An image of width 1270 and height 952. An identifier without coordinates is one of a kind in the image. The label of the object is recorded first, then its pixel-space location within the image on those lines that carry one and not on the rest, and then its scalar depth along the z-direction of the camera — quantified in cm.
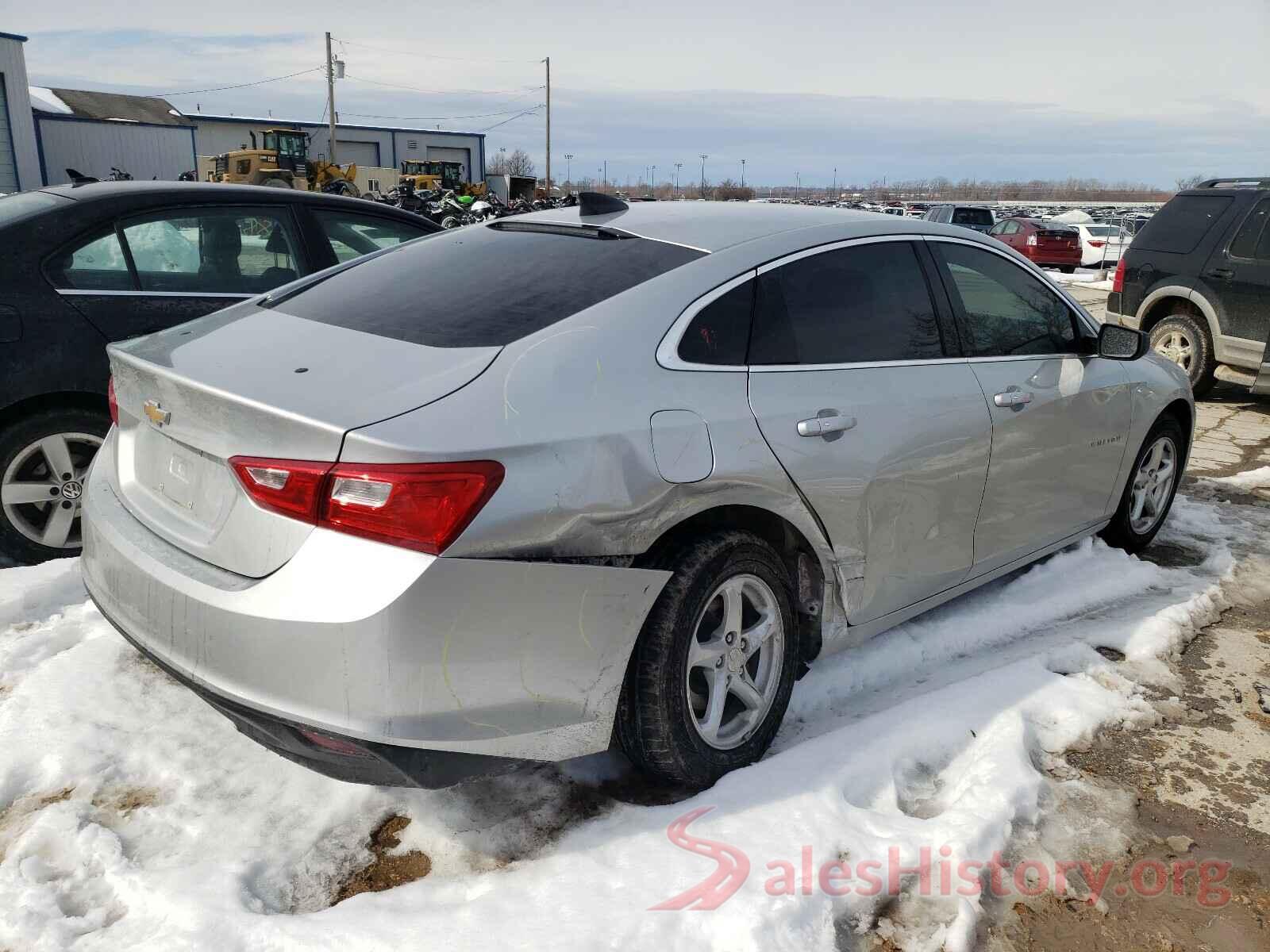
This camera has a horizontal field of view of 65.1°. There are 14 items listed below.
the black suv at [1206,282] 820
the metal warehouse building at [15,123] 3053
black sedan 397
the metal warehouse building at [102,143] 3828
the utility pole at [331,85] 5034
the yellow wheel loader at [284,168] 3800
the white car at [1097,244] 2581
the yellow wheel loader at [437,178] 4587
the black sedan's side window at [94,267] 410
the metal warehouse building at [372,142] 6831
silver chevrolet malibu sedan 213
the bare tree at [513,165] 11062
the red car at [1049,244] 2511
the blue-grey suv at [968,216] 2770
